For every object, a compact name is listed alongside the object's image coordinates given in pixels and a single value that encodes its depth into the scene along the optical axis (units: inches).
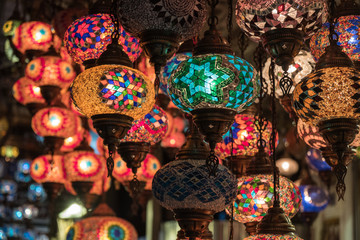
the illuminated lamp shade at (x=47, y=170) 133.3
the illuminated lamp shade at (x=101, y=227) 119.0
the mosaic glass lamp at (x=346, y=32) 75.2
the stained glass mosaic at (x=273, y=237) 67.4
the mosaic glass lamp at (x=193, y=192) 68.8
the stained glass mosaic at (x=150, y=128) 84.4
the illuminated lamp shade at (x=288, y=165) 177.0
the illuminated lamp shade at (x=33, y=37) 125.5
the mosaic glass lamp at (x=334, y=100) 61.8
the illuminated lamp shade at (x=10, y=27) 131.7
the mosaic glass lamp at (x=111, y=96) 66.6
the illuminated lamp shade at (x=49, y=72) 122.8
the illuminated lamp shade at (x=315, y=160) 134.6
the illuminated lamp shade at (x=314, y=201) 136.3
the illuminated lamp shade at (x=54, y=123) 124.0
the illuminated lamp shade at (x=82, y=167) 125.3
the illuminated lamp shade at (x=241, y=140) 88.4
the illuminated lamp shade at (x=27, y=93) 137.3
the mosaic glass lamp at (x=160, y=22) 67.4
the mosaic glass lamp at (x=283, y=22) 62.6
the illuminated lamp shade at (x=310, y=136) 81.0
